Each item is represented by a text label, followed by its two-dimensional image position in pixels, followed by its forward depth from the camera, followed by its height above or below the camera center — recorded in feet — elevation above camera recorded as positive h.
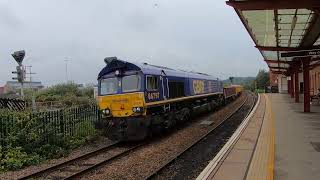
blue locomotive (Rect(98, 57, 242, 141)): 29.61 -1.37
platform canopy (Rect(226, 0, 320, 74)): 25.10 +7.93
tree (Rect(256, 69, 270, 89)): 219.81 +5.37
